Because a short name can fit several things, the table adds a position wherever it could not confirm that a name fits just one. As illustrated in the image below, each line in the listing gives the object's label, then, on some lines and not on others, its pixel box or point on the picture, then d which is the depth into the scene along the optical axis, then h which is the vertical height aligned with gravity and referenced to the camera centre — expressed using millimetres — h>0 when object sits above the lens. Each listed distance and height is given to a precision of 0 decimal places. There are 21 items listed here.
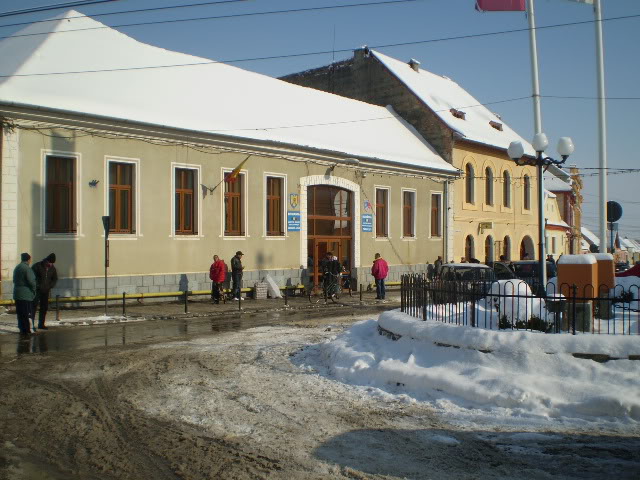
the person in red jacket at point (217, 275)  21797 -631
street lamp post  15656 +2515
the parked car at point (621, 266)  41975 -803
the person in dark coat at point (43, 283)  14875 -587
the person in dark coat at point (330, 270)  24298 -541
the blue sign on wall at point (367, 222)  29391 +1530
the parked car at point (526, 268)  25312 -535
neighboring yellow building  35656 +2865
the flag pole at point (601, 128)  19516 +3959
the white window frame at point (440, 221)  34000 +1803
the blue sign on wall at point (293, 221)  26109 +1412
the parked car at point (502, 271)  22698 -587
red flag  20766 +8185
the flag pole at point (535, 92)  15883 +5216
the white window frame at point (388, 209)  30016 +2164
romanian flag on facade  23147 +2988
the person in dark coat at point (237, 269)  22547 -447
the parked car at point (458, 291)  9727 -553
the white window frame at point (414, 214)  31891 +2073
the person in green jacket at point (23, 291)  13805 -715
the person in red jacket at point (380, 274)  24469 -706
